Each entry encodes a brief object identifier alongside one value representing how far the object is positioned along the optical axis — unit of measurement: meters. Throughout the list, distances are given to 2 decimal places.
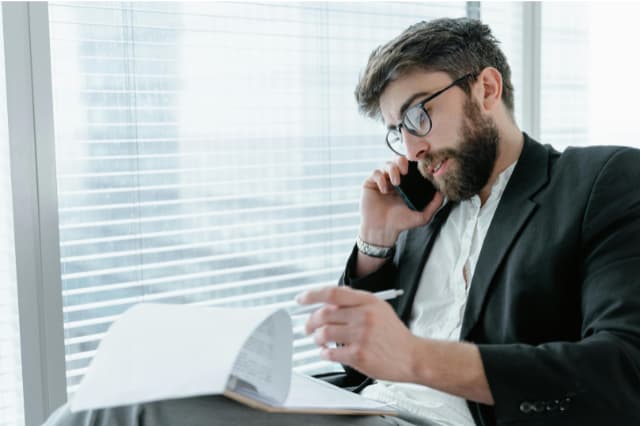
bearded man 1.25
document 1.04
